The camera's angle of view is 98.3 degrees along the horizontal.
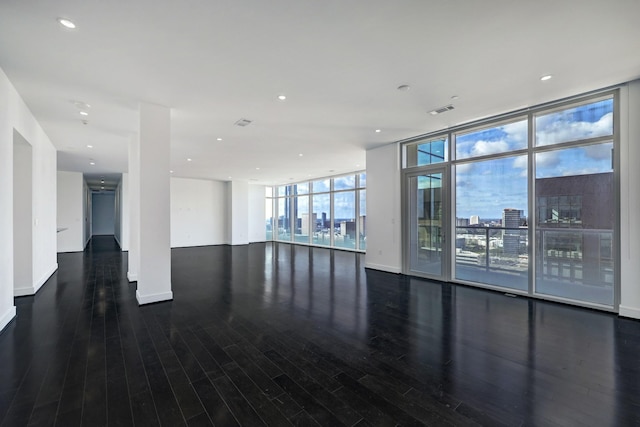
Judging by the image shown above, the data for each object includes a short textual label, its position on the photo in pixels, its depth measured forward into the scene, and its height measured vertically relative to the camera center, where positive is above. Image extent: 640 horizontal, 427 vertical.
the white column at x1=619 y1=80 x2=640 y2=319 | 3.53 +0.15
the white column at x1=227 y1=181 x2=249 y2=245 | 12.04 +0.08
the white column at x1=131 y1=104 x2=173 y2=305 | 4.02 +0.16
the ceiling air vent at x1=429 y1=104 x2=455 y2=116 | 4.31 +1.66
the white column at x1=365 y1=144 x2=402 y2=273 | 6.34 +0.09
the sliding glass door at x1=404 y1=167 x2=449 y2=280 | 5.66 -0.22
